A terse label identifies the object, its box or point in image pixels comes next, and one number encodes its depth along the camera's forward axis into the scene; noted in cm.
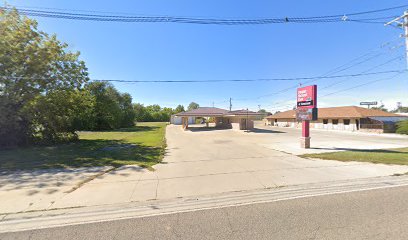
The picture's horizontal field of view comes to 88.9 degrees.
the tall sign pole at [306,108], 1368
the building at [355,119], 2905
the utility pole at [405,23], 1099
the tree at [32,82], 1308
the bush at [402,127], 2611
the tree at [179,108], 9075
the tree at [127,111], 5093
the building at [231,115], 3228
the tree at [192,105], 11492
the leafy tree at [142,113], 7634
